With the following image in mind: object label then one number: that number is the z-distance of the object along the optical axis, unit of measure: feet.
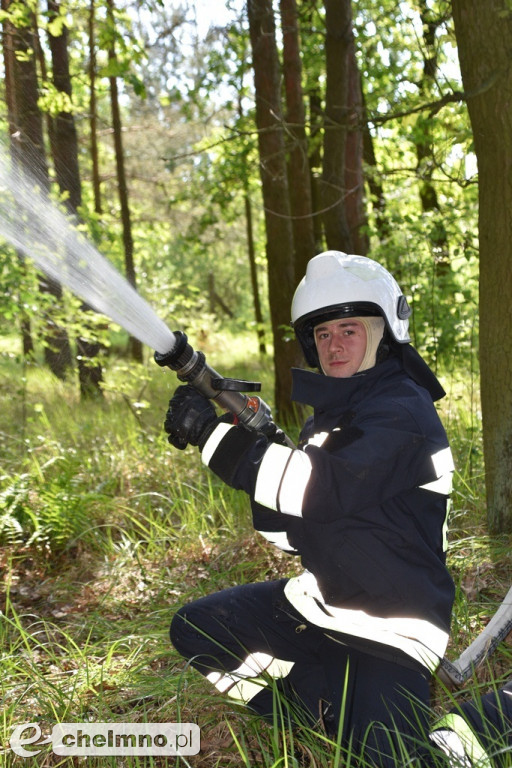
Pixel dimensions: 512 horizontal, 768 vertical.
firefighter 8.13
